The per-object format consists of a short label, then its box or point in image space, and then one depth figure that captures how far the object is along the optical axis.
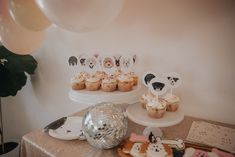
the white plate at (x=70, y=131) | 1.05
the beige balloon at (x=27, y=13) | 0.87
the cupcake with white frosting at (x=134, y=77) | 1.22
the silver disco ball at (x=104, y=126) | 0.92
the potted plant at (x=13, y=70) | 1.83
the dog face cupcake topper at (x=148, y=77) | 1.10
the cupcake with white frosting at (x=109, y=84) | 1.16
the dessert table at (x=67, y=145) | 0.95
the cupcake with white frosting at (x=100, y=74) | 1.23
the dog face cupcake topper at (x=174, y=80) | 1.08
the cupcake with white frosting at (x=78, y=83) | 1.20
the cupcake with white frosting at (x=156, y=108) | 1.01
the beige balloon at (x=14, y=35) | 0.98
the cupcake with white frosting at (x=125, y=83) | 1.16
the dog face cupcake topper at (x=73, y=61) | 1.26
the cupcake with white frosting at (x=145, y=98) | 1.09
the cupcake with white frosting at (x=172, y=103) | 1.09
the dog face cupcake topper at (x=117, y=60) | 1.21
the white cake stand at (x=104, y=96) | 1.11
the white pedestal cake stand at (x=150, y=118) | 0.96
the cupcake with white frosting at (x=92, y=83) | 1.18
